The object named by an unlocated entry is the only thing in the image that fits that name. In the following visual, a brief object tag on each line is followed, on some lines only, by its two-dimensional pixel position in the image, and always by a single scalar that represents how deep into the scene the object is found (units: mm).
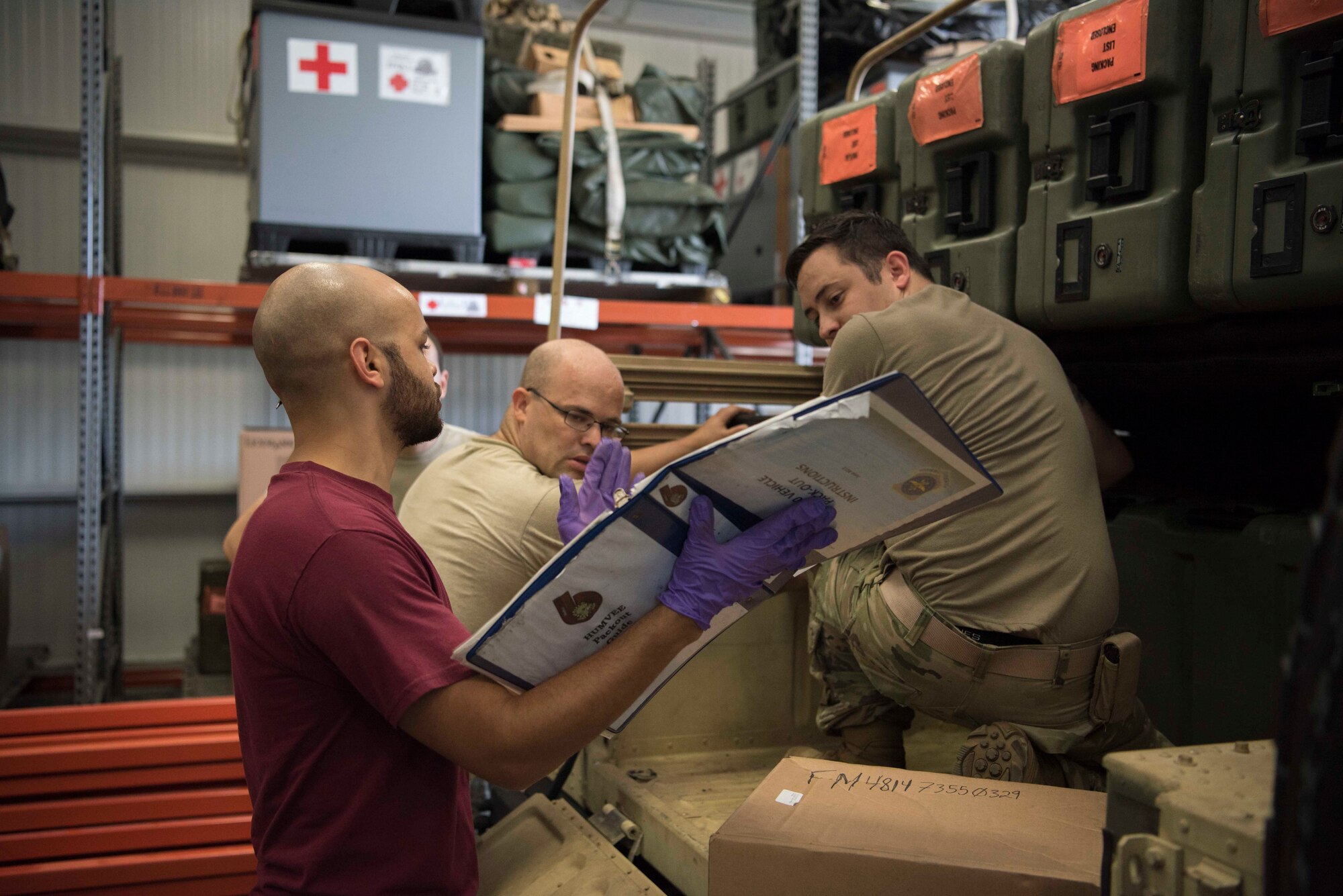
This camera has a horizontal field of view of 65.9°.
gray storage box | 4516
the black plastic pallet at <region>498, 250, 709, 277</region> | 5125
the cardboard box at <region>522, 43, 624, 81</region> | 5230
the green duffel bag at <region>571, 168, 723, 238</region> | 5211
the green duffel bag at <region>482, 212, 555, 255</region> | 4996
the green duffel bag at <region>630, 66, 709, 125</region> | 5527
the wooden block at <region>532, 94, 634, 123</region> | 5070
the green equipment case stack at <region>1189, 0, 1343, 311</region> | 2041
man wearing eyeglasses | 2371
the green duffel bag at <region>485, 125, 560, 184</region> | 4996
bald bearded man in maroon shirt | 1320
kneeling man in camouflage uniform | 2107
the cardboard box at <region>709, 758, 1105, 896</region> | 1449
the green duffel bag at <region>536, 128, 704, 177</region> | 5133
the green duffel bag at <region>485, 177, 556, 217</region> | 5008
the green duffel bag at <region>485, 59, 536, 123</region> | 5059
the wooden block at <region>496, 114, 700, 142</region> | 4969
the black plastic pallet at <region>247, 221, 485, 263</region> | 4570
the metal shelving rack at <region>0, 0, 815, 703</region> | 4570
